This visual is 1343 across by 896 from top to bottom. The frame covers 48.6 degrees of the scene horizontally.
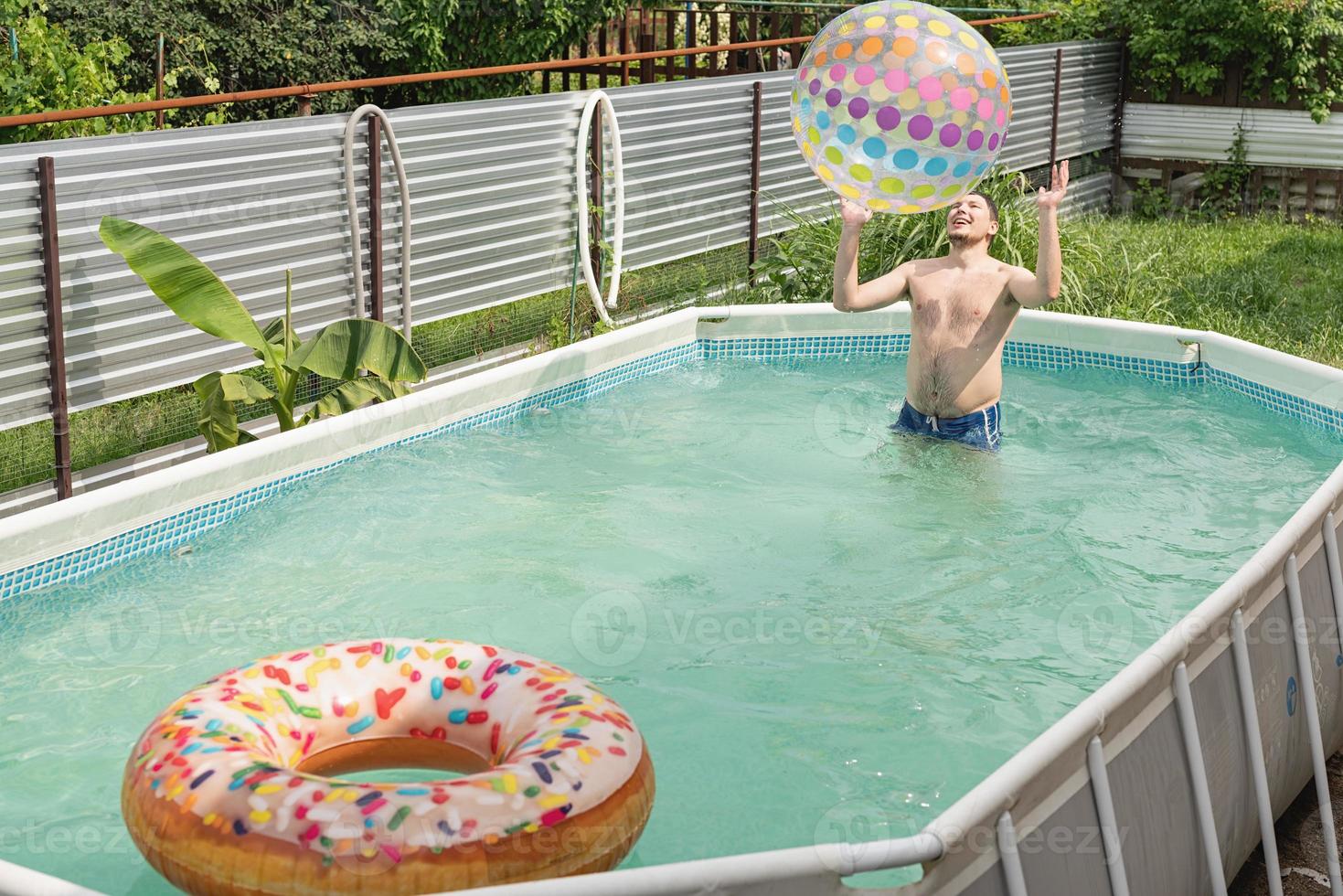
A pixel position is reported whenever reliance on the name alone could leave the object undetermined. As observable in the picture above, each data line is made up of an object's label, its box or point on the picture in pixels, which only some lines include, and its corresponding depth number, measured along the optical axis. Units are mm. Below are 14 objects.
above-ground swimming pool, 3869
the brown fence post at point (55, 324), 5379
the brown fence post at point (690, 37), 16734
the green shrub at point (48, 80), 9914
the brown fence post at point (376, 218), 6797
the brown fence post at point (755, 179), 9344
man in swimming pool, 5871
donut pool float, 2588
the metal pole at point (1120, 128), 14242
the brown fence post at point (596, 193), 8180
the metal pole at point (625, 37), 17109
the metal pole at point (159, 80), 11452
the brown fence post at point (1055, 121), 12852
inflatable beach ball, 4941
